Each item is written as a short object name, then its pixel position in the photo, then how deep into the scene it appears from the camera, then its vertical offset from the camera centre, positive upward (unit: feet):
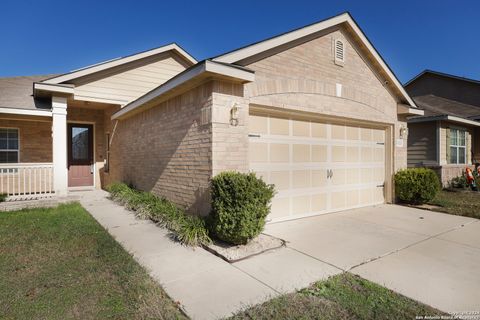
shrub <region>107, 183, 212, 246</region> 16.10 -4.11
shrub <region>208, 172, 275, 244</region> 14.73 -2.56
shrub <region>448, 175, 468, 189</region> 43.21 -3.79
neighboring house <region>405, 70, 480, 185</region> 42.01 +4.91
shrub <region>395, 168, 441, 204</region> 27.96 -2.67
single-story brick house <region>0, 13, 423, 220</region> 18.03 +3.66
